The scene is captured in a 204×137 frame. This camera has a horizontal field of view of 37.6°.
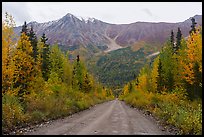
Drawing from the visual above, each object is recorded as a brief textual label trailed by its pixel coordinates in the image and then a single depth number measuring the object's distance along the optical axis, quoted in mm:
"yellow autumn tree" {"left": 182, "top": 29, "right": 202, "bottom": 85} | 34156
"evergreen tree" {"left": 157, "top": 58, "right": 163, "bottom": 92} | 51094
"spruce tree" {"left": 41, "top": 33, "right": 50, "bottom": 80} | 47078
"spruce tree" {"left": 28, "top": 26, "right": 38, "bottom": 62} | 39156
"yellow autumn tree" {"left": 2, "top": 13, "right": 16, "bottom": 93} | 21703
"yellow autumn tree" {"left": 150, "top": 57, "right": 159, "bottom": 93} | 57188
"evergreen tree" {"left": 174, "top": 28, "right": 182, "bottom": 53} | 55228
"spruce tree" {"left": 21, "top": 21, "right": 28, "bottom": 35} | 38625
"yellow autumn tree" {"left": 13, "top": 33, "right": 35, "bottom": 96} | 28397
